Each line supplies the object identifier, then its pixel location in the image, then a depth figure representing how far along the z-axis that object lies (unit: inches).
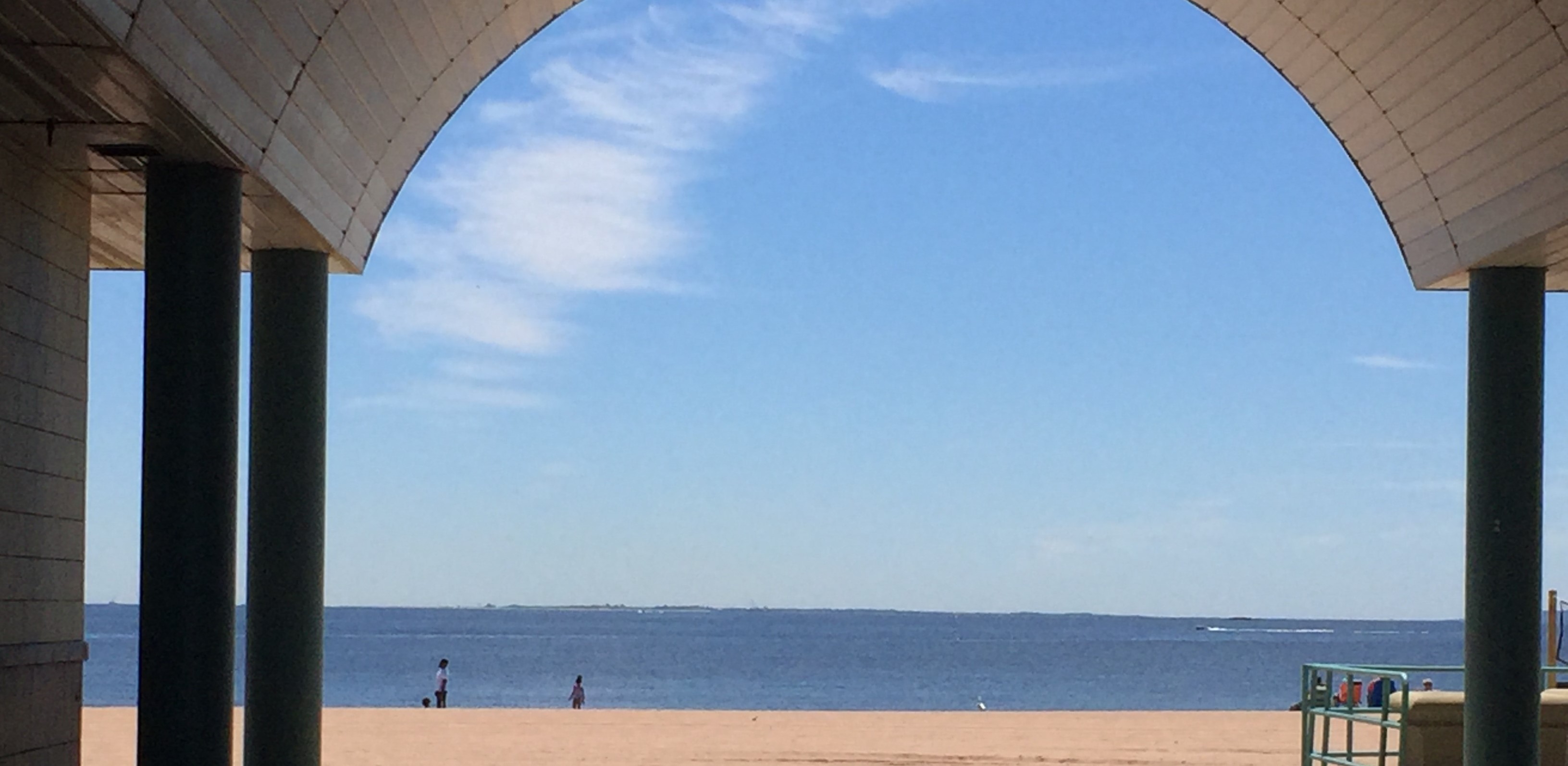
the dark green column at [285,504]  502.9
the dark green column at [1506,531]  515.2
